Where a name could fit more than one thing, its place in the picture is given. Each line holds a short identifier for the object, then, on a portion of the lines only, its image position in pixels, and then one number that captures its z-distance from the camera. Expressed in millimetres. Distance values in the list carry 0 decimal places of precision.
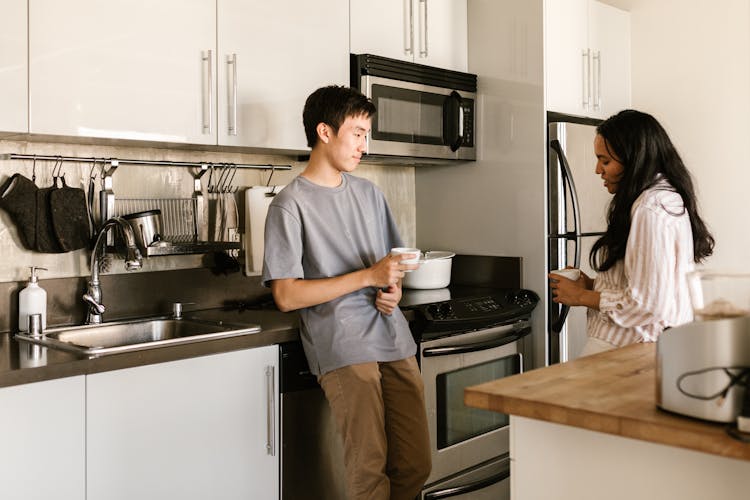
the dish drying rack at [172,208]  2459
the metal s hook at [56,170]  2414
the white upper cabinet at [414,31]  2979
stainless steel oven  2766
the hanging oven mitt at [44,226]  2340
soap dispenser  2291
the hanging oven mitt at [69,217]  2359
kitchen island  1164
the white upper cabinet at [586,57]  3289
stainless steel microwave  2992
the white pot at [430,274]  3262
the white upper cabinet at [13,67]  2039
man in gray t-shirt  2170
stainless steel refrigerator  3211
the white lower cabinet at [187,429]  1945
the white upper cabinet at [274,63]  2525
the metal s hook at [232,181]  2861
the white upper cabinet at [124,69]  2126
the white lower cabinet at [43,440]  1757
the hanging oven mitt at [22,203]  2305
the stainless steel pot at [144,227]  2506
